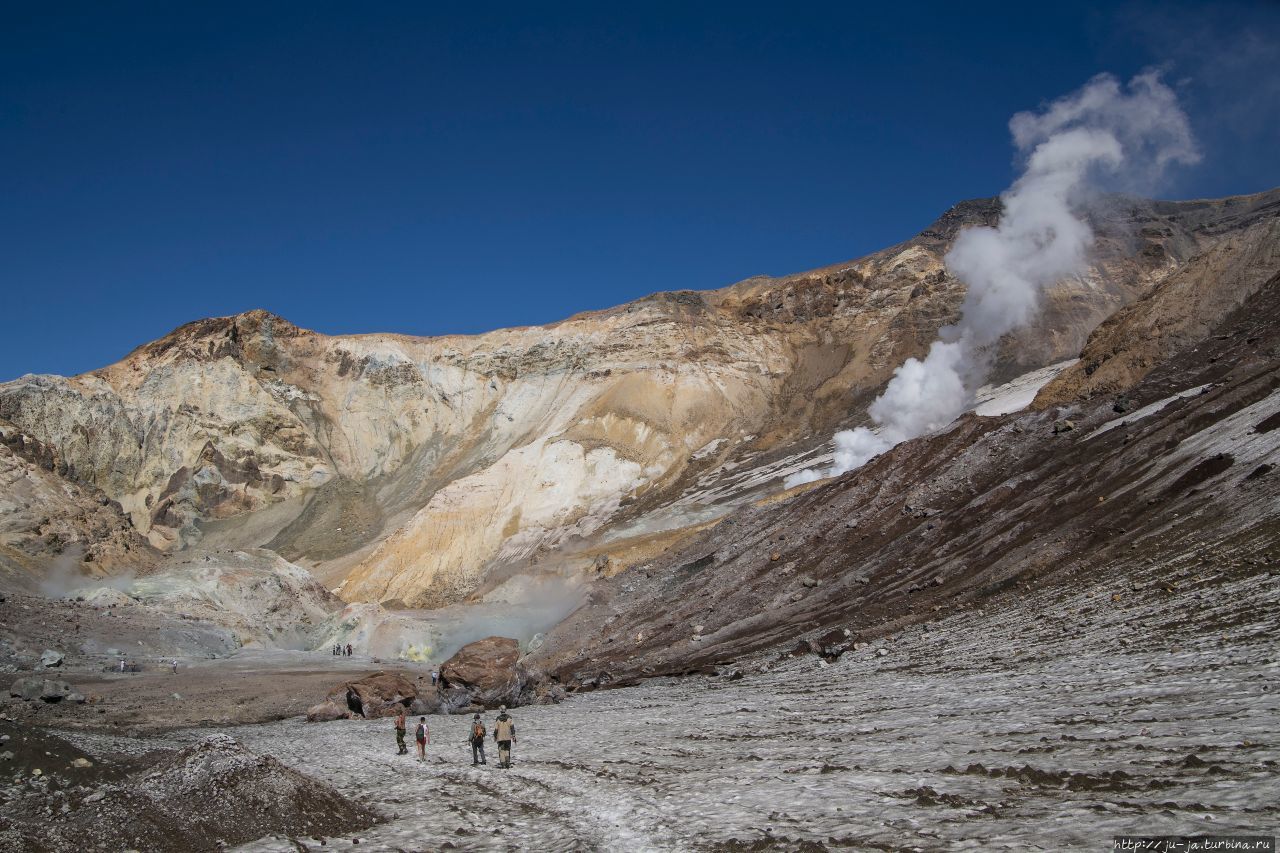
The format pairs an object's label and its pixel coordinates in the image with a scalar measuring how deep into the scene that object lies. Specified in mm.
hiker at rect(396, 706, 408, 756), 24391
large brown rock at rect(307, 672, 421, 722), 38500
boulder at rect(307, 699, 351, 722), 37969
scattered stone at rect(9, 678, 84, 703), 38375
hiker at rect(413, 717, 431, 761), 23344
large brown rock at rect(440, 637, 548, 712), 39094
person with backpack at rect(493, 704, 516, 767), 20641
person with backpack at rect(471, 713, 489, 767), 21469
